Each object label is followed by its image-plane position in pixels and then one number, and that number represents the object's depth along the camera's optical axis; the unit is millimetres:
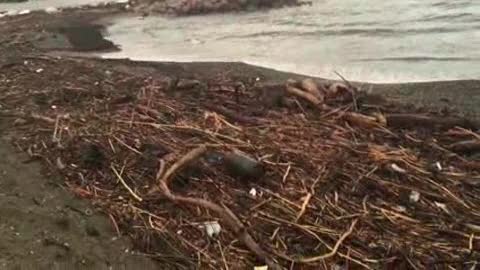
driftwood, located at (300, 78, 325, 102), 7242
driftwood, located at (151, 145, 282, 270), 4426
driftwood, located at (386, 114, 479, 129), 6434
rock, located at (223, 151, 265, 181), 5402
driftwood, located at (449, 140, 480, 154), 5910
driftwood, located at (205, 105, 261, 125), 6629
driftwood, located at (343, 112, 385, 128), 6438
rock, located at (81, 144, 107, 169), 5855
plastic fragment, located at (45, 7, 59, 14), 18344
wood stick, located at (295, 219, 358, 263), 4363
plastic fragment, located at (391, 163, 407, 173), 5434
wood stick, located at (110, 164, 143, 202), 5252
